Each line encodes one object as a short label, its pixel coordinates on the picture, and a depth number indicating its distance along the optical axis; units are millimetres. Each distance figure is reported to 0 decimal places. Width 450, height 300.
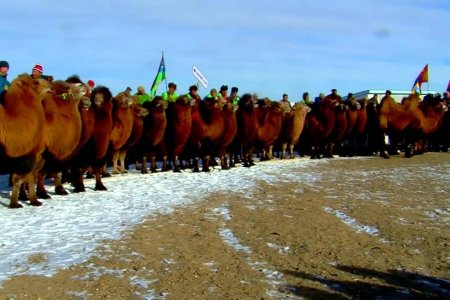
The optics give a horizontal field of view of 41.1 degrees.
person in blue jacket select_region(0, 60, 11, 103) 13266
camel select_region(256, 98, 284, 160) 20938
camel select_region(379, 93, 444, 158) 22953
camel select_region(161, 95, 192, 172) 17797
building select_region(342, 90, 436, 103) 34459
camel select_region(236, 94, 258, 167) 19969
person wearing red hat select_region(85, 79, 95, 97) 13805
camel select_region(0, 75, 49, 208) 10984
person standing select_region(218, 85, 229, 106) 20869
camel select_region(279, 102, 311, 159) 23109
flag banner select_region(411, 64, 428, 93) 31719
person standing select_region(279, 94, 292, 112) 22219
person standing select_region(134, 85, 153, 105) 19453
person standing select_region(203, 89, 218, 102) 19789
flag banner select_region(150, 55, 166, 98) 24906
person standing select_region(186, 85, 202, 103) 19070
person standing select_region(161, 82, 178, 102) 19469
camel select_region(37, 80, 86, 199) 12062
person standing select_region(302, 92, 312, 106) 25338
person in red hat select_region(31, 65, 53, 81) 13526
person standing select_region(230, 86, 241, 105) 22055
